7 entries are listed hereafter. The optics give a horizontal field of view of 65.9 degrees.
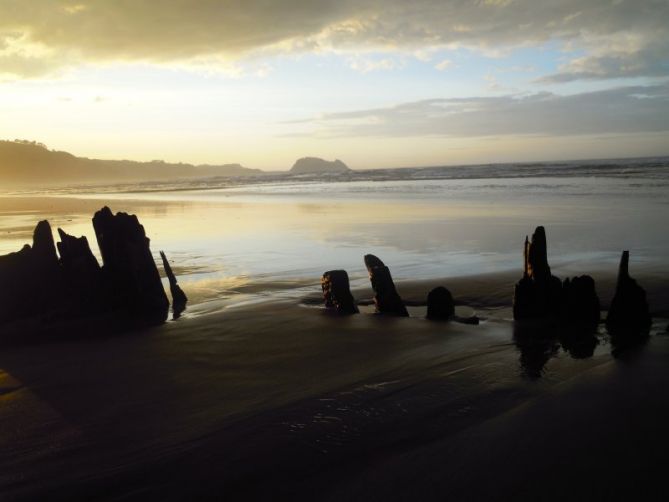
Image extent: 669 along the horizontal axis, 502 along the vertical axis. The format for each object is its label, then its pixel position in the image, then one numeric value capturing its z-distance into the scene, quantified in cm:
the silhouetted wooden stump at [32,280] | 832
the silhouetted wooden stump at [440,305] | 751
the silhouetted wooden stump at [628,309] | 666
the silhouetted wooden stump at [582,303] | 702
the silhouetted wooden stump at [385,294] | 793
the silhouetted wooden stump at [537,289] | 735
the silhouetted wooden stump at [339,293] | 814
